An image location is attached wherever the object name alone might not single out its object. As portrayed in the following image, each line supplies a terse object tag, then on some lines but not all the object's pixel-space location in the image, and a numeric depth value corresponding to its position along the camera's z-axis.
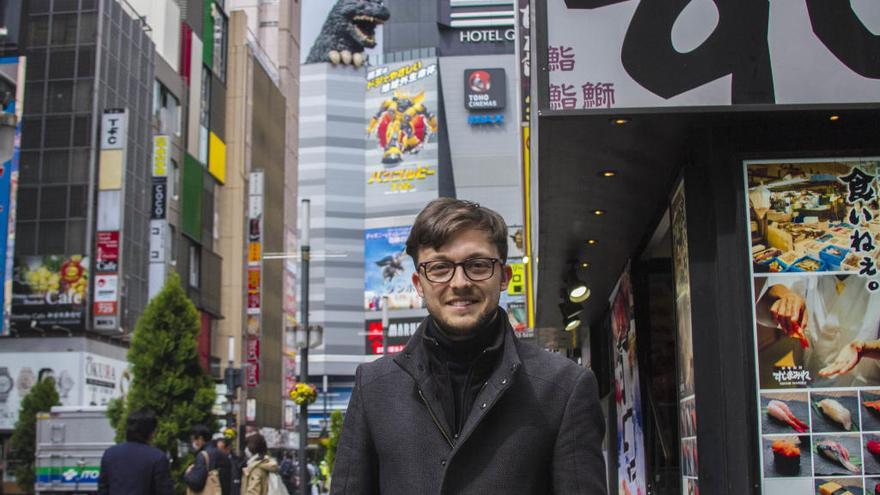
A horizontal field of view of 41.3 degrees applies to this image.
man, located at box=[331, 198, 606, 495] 2.67
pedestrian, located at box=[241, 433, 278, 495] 13.73
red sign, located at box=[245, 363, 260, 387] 66.19
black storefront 6.20
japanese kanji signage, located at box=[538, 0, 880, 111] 6.18
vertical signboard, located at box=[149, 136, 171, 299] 49.38
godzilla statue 126.31
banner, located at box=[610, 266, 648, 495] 11.13
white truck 24.36
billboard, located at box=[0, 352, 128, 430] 42.88
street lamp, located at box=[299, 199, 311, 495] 18.97
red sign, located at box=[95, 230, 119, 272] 43.81
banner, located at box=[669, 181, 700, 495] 6.89
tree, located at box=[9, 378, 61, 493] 37.78
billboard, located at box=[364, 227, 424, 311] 100.69
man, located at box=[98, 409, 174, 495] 7.90
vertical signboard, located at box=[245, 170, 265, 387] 64.19
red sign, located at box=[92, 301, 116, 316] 43.19
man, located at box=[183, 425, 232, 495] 13.46
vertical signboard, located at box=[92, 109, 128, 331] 44.06
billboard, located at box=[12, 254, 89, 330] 42.78
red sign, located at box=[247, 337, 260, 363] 68.56
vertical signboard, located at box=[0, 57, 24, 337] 28.50
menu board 6.20
